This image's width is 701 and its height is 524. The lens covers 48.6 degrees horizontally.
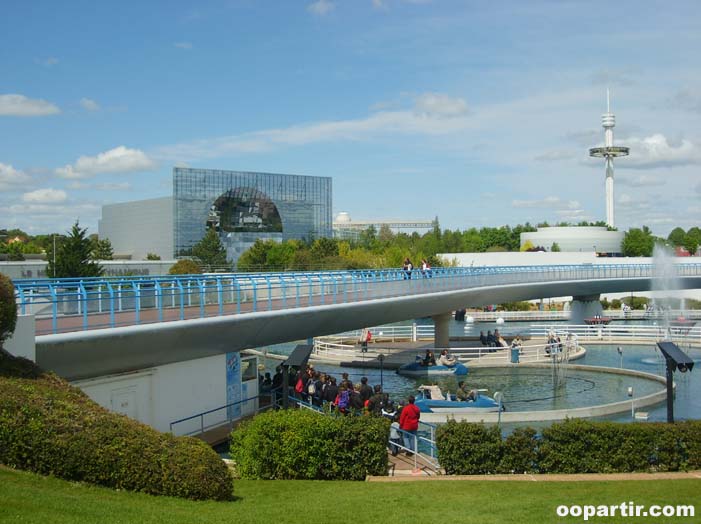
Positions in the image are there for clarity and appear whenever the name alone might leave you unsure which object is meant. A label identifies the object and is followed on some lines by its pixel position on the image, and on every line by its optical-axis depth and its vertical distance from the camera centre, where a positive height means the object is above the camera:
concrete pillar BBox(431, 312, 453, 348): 49.58 -4.95
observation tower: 163.50 +21.27
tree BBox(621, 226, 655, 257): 142.75 +1.50
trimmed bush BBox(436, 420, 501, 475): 15.79 -3.99
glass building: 123.00 +8.48
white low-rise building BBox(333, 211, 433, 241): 185.38 +5.30
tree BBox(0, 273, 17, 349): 14.32 -0.89
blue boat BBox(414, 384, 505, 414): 28.97 -5.68
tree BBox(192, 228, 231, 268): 98.25 +0.57
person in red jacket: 18.69 -4.06
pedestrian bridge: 19.31 -1.82
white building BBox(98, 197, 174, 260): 123.75 +5.29
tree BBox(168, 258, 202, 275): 74.06 -1.01
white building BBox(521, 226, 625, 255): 138.25 +2.46
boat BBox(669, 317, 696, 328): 65.88 -6.19
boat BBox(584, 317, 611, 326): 68.69 -6.10
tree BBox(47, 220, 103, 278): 56.03 +0.07
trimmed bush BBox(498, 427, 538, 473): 15.74 -4.09
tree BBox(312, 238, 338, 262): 95.94 +0.87
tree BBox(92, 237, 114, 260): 88.24 +1.06
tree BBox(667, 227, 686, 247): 189.66 +3.15
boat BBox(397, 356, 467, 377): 40.25 -6.01
